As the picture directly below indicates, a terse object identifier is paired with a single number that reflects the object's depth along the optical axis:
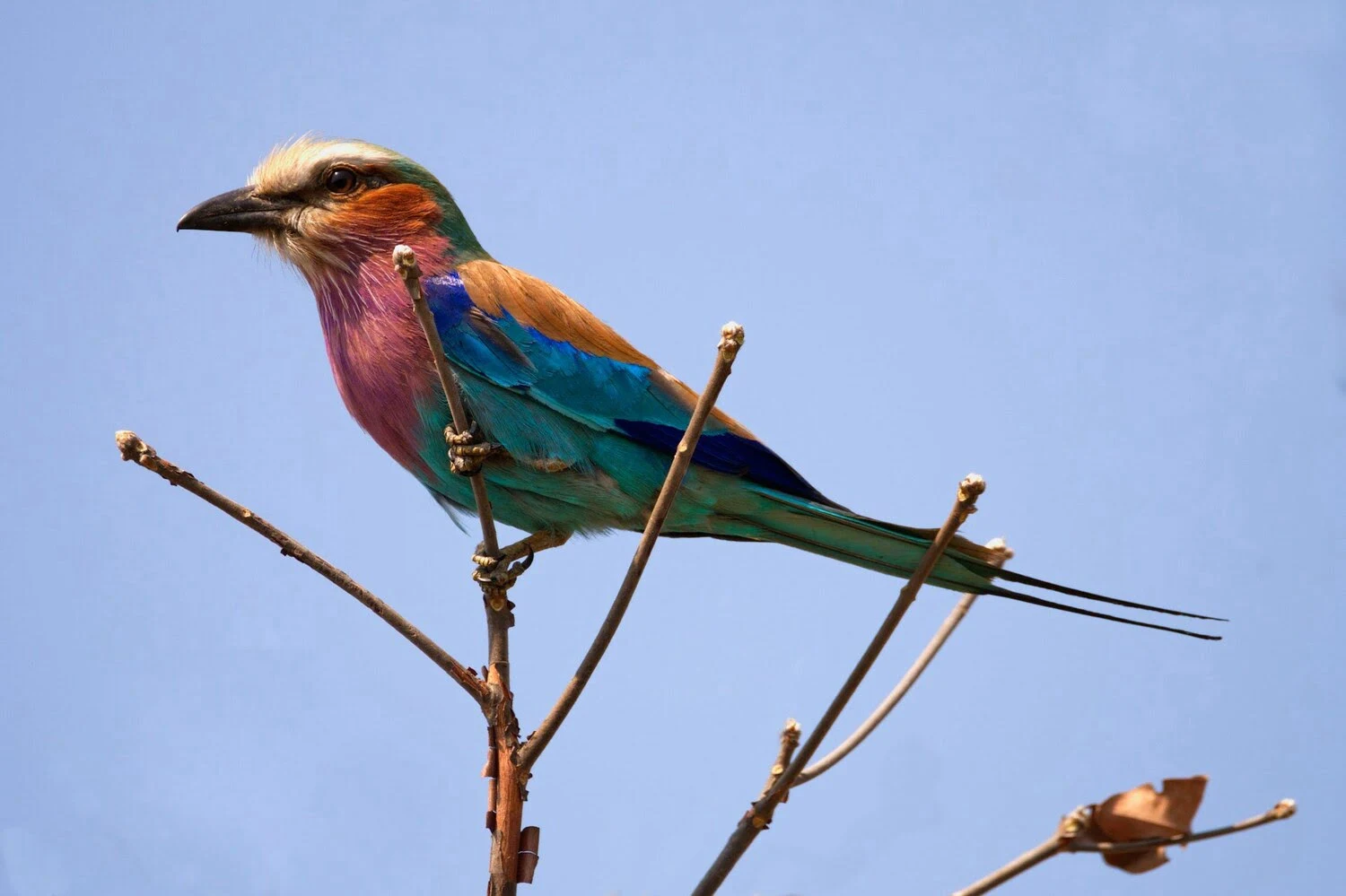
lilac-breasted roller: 6.74
